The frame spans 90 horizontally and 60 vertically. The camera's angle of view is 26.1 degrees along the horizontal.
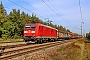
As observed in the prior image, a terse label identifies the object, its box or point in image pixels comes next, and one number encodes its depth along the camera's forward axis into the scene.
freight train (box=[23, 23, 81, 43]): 28.41
